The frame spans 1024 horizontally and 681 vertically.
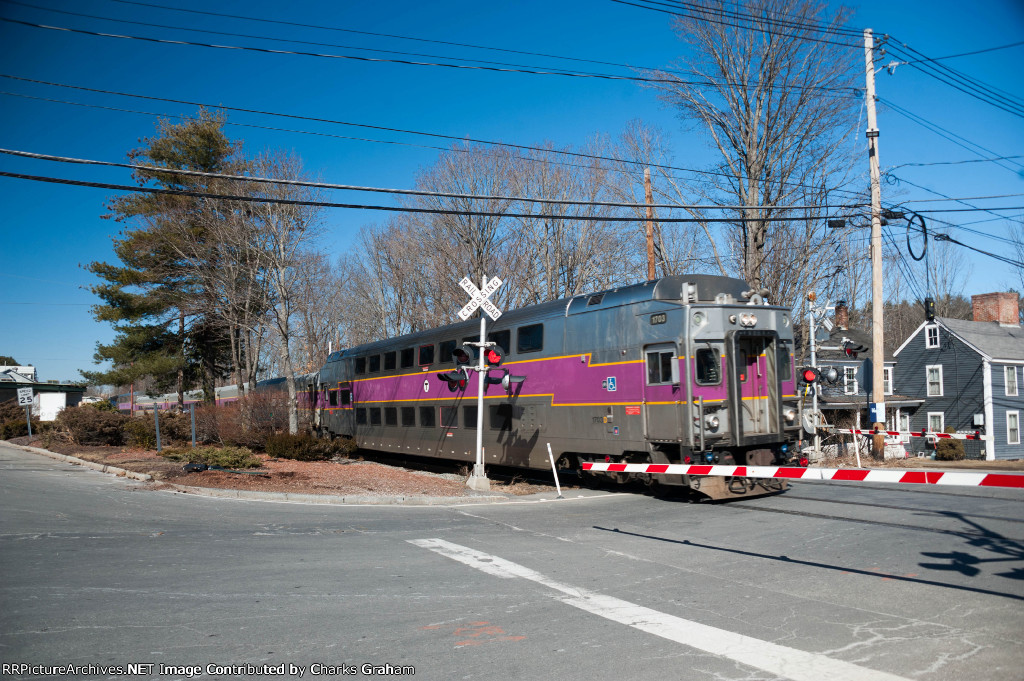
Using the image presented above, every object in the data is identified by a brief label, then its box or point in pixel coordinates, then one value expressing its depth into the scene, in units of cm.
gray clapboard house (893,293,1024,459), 3888
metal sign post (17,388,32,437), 3059
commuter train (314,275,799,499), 1205
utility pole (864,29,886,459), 1978
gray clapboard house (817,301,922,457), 3775
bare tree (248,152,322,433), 2448
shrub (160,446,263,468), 1591
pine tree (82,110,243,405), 2935
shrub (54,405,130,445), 2559
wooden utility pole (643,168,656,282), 2144
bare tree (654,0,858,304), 2416
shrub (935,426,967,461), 3644
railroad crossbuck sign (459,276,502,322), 1447
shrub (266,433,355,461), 2130
